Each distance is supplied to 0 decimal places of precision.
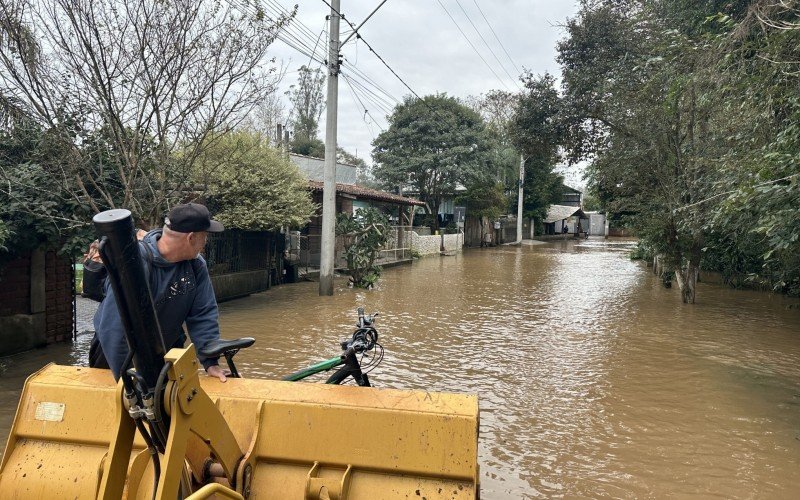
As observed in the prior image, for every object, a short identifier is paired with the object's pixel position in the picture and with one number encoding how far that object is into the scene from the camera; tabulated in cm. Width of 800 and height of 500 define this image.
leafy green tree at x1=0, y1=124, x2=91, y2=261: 706
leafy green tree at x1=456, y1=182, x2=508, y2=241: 3581
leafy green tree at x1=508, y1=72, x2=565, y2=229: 1841
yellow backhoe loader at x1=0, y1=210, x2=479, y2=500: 253
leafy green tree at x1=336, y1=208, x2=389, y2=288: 1527
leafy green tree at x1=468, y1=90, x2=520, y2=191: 3519
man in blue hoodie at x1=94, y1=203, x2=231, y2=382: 279
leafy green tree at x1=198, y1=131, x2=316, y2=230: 1198
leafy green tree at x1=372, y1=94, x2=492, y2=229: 3278
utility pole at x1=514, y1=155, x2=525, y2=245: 4142
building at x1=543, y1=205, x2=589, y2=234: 5872
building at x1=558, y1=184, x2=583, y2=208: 6681
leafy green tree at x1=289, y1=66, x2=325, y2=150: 4512
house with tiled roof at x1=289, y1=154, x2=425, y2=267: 1923
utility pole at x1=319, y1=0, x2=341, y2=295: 1377
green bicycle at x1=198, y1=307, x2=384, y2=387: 357
